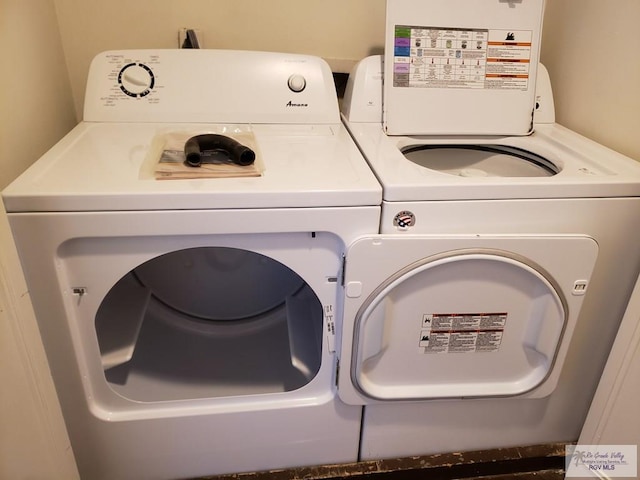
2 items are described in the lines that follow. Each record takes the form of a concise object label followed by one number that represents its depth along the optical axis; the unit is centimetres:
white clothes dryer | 90
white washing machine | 97
